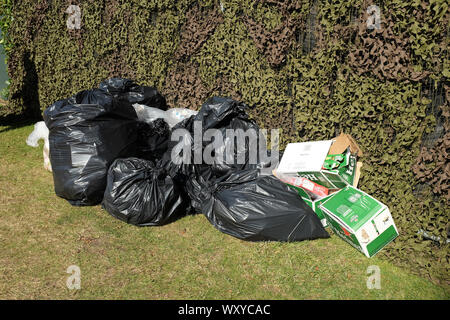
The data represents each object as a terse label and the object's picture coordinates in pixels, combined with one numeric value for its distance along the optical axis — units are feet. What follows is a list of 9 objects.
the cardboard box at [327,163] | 9.06
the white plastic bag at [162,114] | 13.43
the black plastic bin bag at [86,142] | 10.80
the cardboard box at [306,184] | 9.50
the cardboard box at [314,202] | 9.52
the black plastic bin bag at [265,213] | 9.04
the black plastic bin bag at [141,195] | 9.89
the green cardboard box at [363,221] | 8.40
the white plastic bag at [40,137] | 13.80
